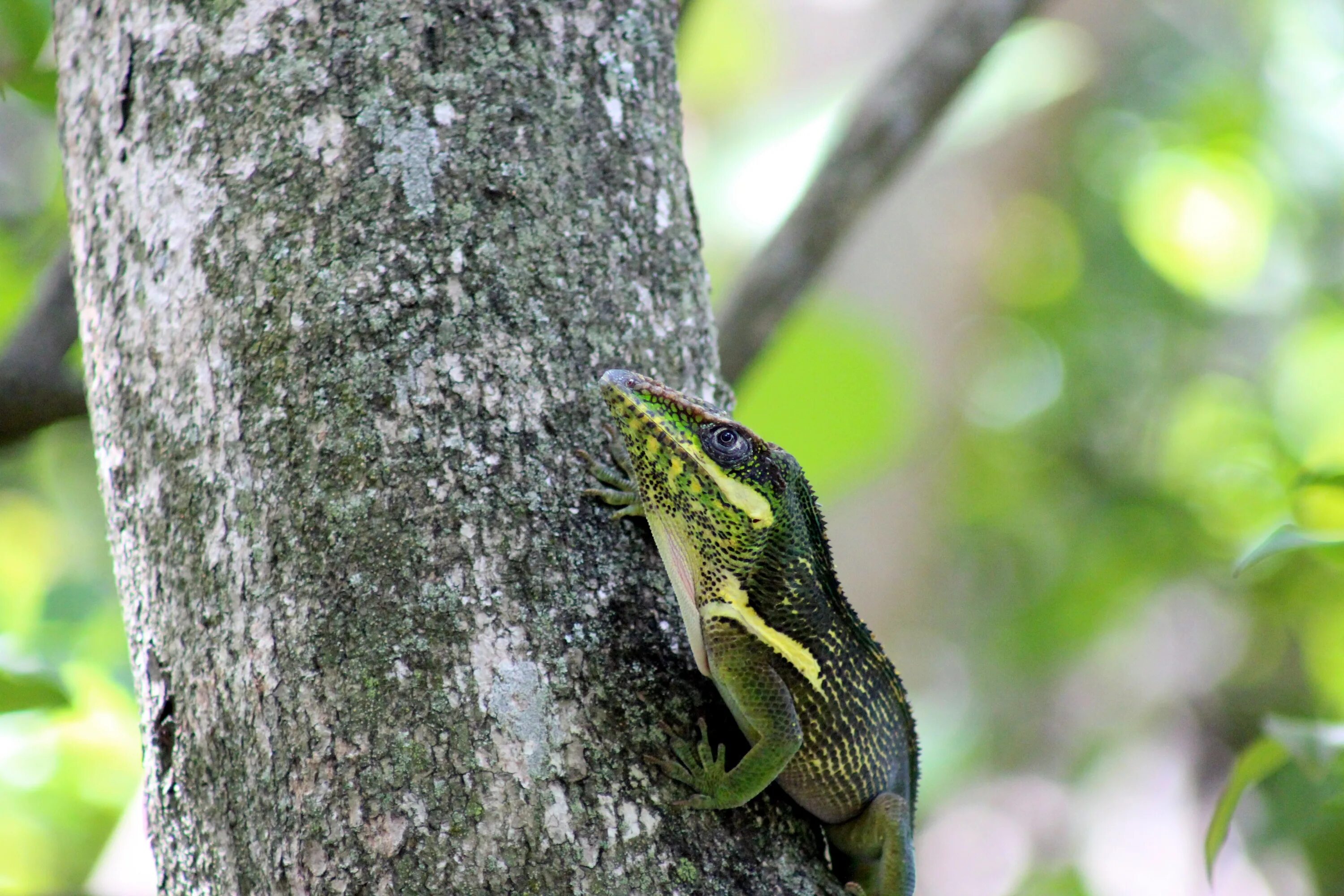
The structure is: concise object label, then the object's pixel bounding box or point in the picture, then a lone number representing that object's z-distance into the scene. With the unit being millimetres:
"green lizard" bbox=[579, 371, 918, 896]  4480
